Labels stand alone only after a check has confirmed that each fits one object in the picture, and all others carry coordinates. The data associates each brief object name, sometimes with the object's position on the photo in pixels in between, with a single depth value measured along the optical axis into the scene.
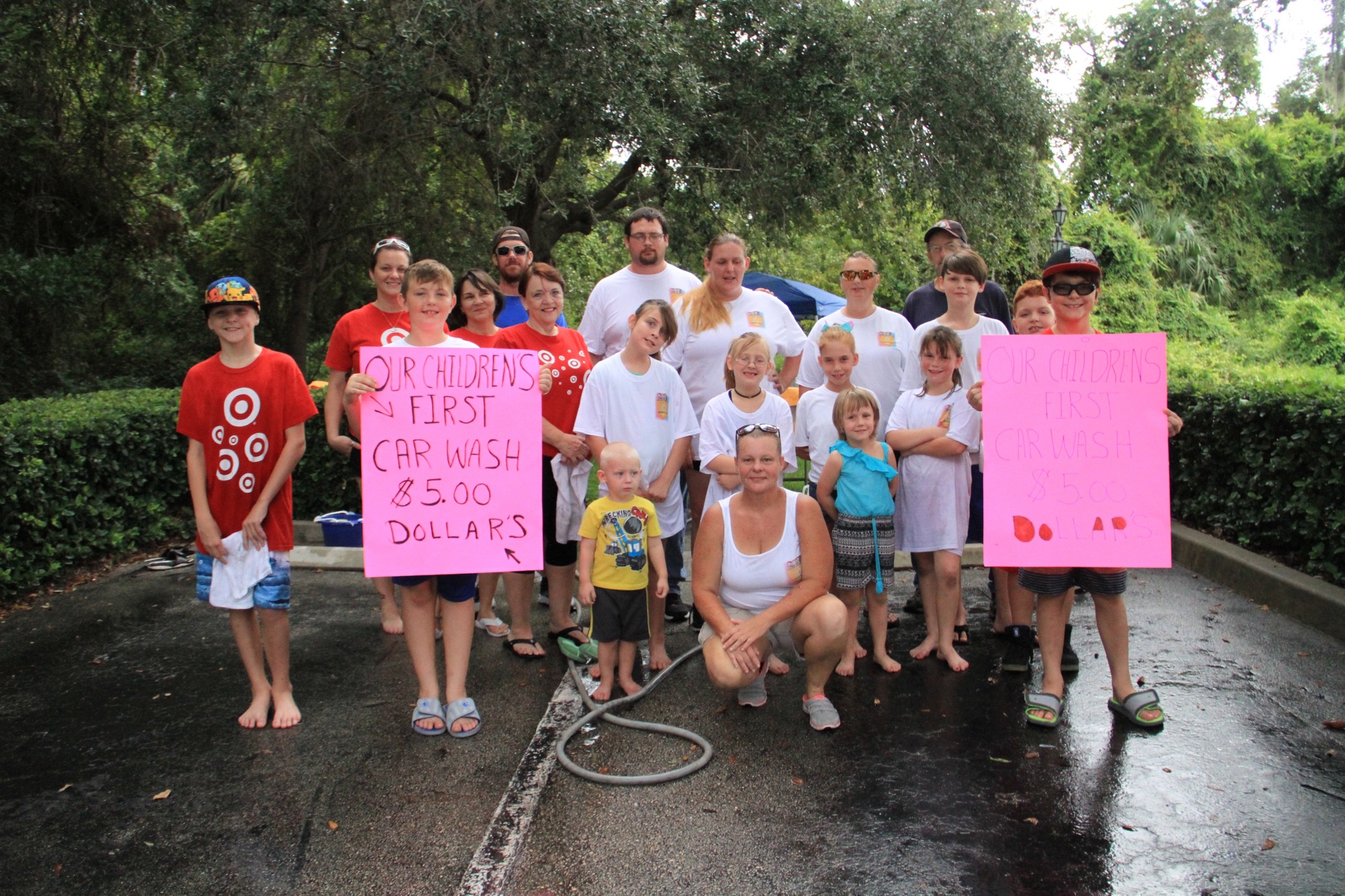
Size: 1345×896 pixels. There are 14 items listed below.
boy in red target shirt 4.03
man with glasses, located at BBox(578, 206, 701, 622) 5.34
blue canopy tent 13.82
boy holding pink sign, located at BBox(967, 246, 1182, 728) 4.02
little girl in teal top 4.55
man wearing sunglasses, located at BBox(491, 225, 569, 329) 5.34
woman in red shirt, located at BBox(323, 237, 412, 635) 4.97
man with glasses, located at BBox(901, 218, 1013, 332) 5.50
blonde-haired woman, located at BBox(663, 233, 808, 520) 5.18
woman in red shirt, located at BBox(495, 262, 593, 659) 4.88
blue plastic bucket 7.22
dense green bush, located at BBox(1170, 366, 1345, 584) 5.79
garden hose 3.54
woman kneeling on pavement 4.00
